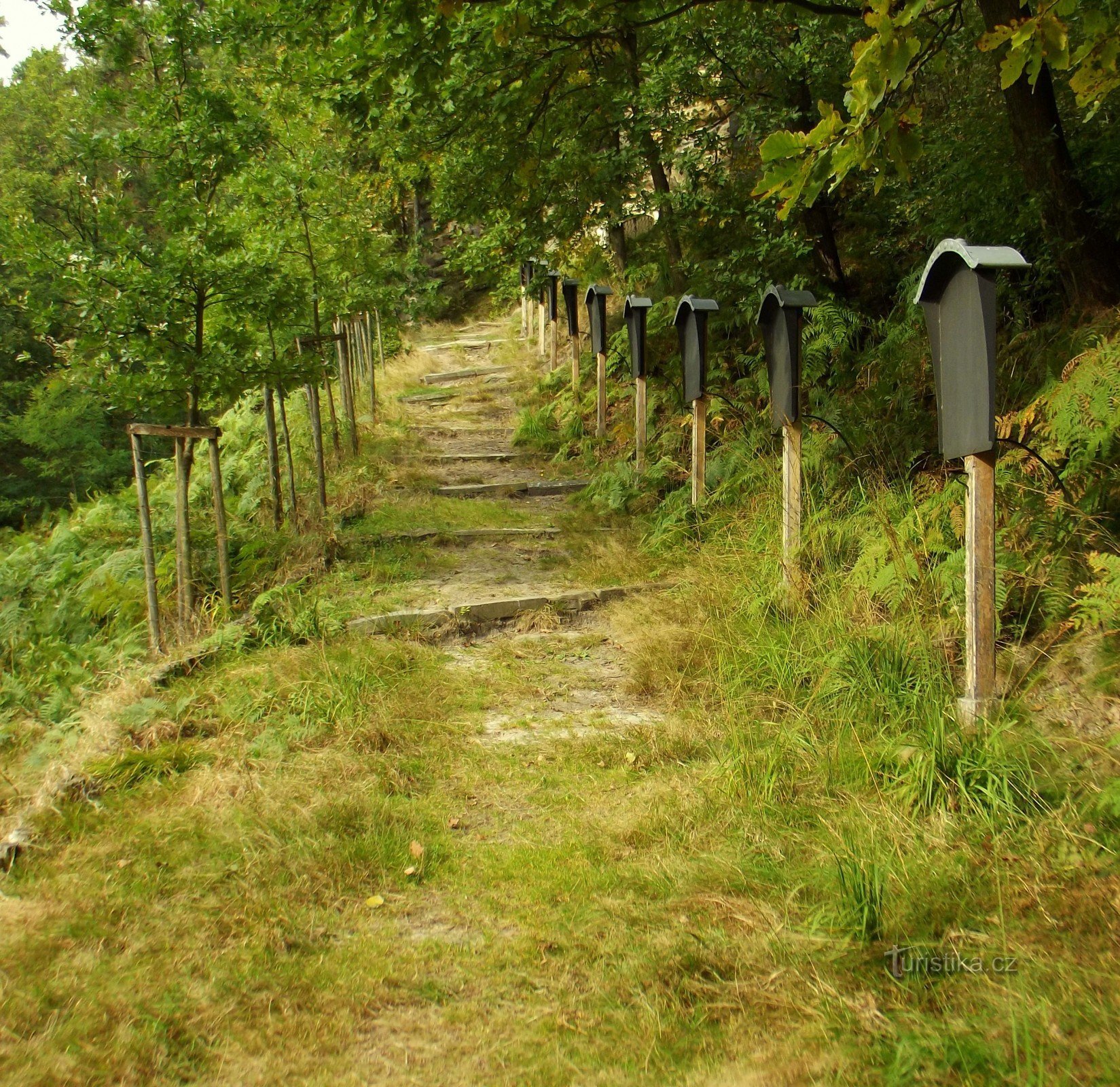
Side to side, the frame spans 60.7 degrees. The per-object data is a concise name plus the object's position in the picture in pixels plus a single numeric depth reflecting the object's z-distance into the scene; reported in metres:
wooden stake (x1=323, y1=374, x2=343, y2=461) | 10.10
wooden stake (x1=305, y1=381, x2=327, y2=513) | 8.85
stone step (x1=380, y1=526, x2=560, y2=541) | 8.64
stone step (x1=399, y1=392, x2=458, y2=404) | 16.17
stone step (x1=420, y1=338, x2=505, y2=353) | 22.36
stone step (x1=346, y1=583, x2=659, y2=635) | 6.42
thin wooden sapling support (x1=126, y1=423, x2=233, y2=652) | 6.29
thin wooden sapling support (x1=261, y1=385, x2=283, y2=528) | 8.44
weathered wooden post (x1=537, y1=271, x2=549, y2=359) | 17.71
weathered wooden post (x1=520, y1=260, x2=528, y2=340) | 23.02
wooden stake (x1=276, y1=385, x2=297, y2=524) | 8.30
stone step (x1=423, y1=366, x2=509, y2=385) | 18.20
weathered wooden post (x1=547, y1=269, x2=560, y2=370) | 16.08
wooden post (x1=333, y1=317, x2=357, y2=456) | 10.86
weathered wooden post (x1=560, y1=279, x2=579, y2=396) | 14.25
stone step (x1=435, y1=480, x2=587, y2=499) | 10.44
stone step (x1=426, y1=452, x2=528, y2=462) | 12.27
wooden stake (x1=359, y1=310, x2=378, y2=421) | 13.57
